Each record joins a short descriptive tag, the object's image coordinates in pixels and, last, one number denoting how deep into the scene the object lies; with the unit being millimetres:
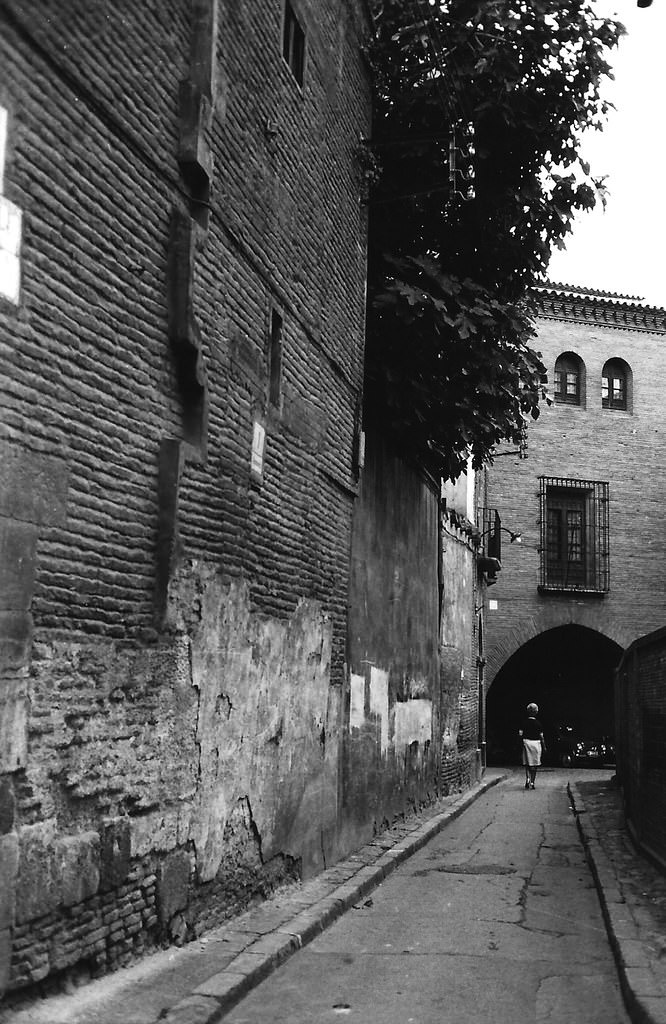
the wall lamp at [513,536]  26053
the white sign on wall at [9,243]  4797
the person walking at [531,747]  20375
